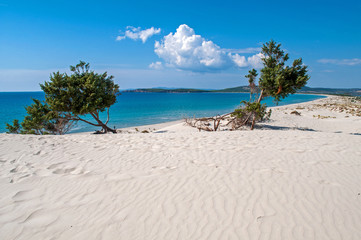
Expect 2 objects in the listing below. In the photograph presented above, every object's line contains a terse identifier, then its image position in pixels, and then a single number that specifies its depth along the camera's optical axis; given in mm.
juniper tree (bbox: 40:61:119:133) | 12133
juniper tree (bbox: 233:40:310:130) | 12227
